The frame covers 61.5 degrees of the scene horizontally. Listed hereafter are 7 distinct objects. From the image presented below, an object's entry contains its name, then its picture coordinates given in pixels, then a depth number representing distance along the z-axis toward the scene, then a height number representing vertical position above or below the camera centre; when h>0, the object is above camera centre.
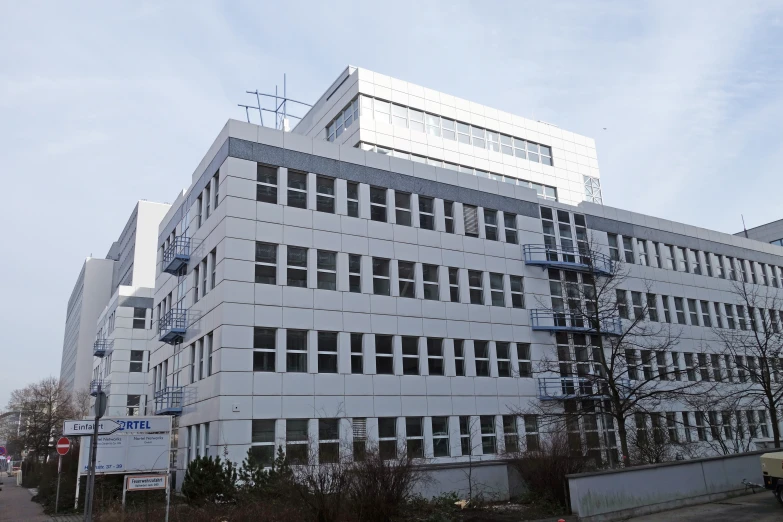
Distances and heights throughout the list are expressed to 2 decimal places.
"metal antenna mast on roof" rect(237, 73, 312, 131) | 35.62 +18.27
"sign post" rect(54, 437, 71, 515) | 22.28 +0.52
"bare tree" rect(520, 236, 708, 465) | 32.06 +5.29
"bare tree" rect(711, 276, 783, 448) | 41.25 +6.45
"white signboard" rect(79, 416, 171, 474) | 21.20 +0.34
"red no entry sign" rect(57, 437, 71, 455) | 22.31 +0.52
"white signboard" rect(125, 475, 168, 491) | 16.09 -0.58
